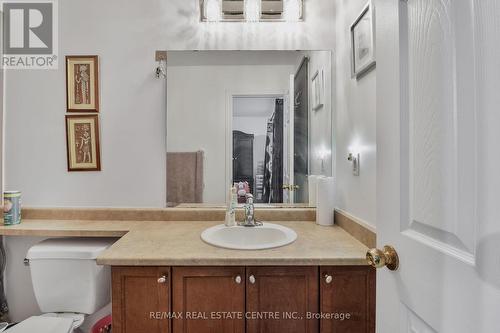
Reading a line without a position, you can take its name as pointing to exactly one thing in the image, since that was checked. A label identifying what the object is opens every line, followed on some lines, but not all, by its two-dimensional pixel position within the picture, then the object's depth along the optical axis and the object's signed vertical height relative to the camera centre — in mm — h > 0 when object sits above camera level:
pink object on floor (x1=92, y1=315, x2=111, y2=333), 1511 -871
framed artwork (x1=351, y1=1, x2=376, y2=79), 1141 +543
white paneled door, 432 +4
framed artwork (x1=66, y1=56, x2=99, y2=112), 1619 +489
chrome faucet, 1453 -263
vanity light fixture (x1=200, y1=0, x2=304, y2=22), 1610 +907
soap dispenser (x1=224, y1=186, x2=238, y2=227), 1454 -231
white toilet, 1380 -558
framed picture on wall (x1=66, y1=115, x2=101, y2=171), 1627 +152
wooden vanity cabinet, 1071 -515
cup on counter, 1494 -218
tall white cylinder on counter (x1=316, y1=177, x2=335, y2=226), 1488 -200
